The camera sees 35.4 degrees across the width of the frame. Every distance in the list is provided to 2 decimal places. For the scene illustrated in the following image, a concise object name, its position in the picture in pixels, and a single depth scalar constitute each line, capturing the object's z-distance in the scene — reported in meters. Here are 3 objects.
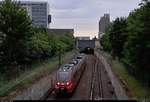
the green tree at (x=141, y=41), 16.36
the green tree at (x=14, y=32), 23.57
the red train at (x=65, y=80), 18.69
